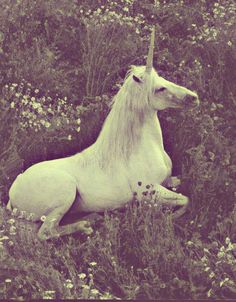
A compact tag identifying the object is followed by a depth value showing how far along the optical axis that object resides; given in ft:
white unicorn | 30.45
